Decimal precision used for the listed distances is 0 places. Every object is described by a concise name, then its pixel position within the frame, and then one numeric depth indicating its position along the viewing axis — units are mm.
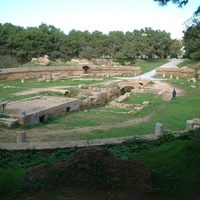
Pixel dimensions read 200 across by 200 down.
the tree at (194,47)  39262
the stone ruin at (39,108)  15575
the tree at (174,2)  6828
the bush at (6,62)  40253
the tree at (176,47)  61938
